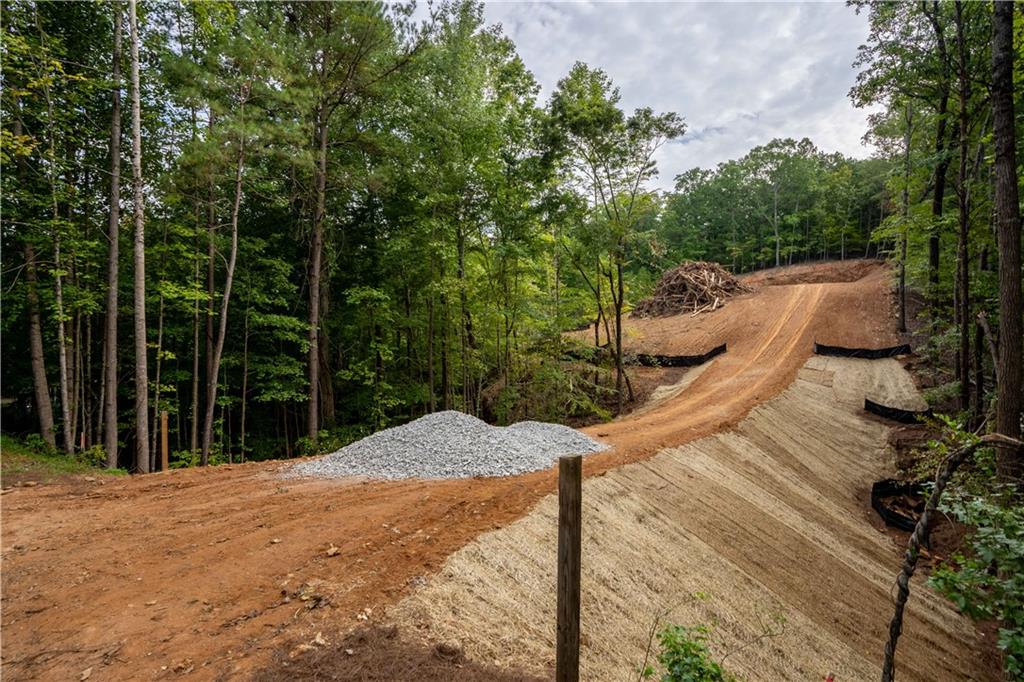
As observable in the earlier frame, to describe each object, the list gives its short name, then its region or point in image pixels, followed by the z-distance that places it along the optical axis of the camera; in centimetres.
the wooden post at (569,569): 271
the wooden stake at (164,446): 967
